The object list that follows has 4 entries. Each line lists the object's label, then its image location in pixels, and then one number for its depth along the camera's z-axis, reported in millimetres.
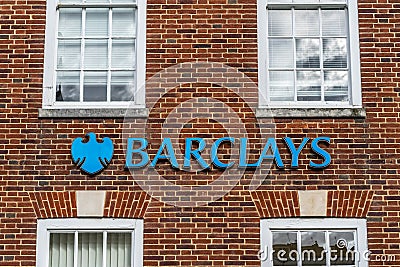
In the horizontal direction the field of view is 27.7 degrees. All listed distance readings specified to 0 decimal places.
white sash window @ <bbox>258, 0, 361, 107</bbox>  10805
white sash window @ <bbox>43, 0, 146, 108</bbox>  10789
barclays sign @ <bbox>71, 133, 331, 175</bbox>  10359
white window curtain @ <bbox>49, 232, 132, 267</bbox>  10281
